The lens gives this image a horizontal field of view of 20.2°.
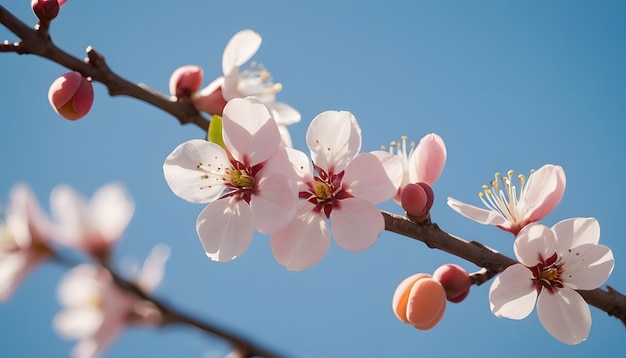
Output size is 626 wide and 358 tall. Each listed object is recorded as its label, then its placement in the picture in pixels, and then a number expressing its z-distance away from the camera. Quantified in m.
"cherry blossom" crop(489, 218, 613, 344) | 0.42
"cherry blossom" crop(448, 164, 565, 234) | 0.43
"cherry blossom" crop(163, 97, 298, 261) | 0.41
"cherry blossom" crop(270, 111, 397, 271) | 0.41
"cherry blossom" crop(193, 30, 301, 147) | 0.48
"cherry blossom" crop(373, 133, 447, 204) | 0.44
